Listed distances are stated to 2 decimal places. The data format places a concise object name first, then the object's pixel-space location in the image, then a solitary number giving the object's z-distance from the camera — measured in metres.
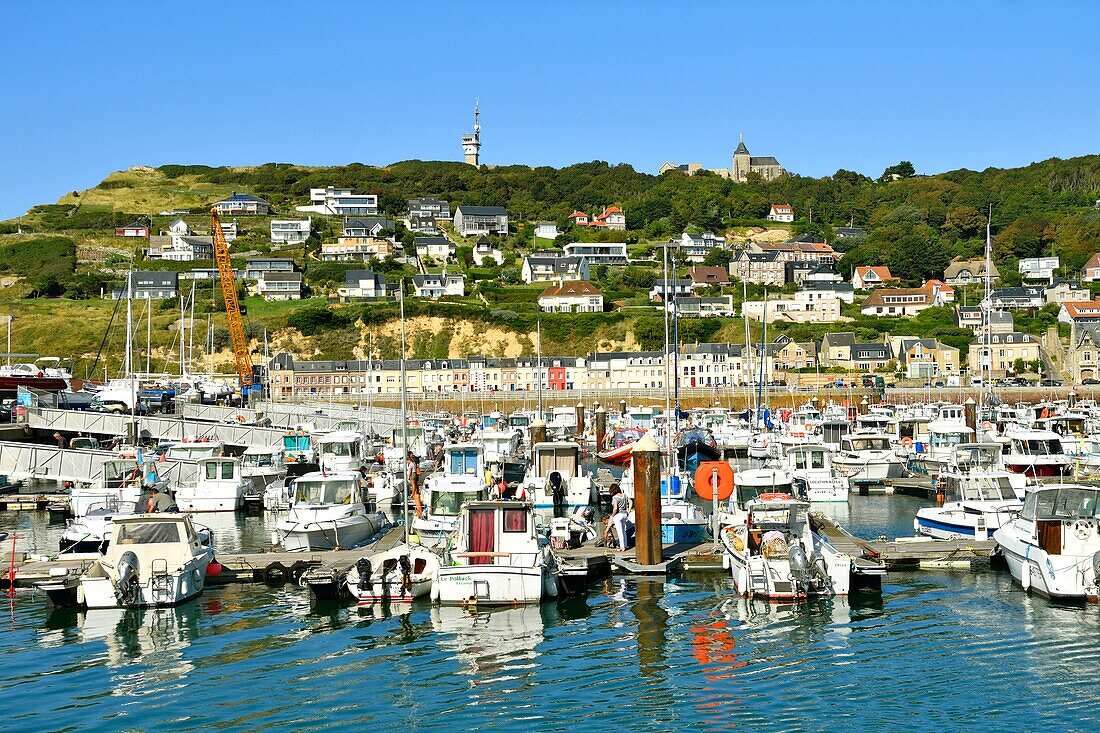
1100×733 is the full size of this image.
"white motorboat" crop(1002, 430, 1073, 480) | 47.88
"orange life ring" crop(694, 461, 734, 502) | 39.18
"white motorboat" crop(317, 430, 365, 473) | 52.28
